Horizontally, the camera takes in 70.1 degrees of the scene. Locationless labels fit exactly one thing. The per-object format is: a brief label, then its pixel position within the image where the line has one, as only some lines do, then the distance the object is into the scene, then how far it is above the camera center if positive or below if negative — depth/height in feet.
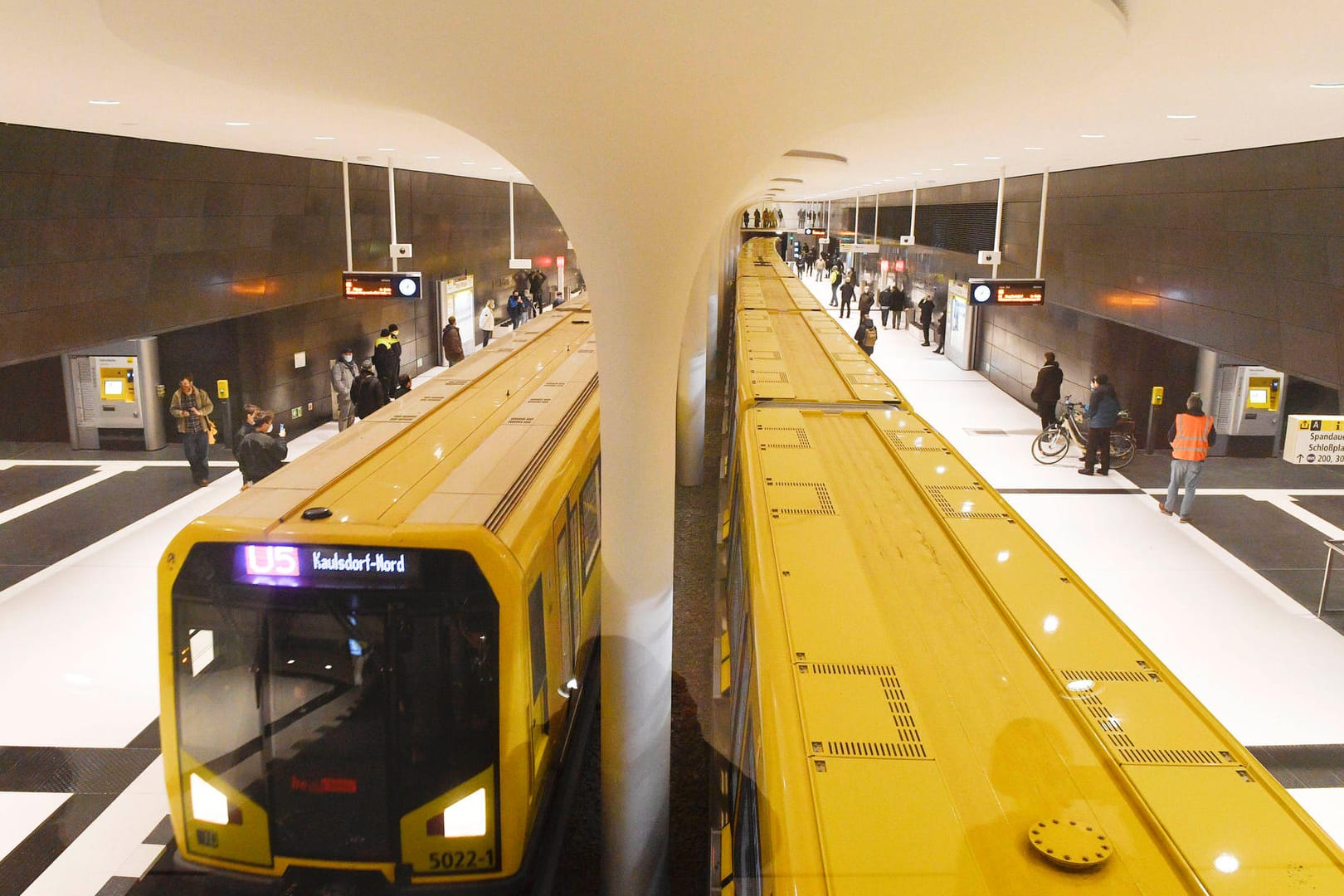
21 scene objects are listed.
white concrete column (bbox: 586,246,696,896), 15.34 -4.92
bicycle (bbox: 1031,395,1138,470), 48.70 -9.02
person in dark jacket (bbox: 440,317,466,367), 59.98 -5.78
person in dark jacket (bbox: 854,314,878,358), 65.00 -5.13
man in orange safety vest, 38.70 -7.23
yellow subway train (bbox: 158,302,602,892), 14.24 -6.55
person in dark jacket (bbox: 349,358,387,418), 46.44 -6.91
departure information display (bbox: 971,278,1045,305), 43.24 -1.39
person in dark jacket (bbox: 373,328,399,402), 52.75 -6.27
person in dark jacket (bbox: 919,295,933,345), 82.84 -4.61
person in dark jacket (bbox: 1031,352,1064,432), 50.08 -6.56
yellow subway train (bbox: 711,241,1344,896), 7.02 -4.25
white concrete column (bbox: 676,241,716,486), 40.50 -5.87
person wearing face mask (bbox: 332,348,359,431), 49.36 -7.15
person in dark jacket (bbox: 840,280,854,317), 98.78 -3.79
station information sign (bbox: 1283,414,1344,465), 29.99 -5.33
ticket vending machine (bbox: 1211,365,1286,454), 50.60 -7.11
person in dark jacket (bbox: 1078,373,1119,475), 44.96 -7.32
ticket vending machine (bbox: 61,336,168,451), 49.03 -7.66
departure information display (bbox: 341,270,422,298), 41.06 -1.57
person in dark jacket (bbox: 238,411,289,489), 34.55 -7.34
